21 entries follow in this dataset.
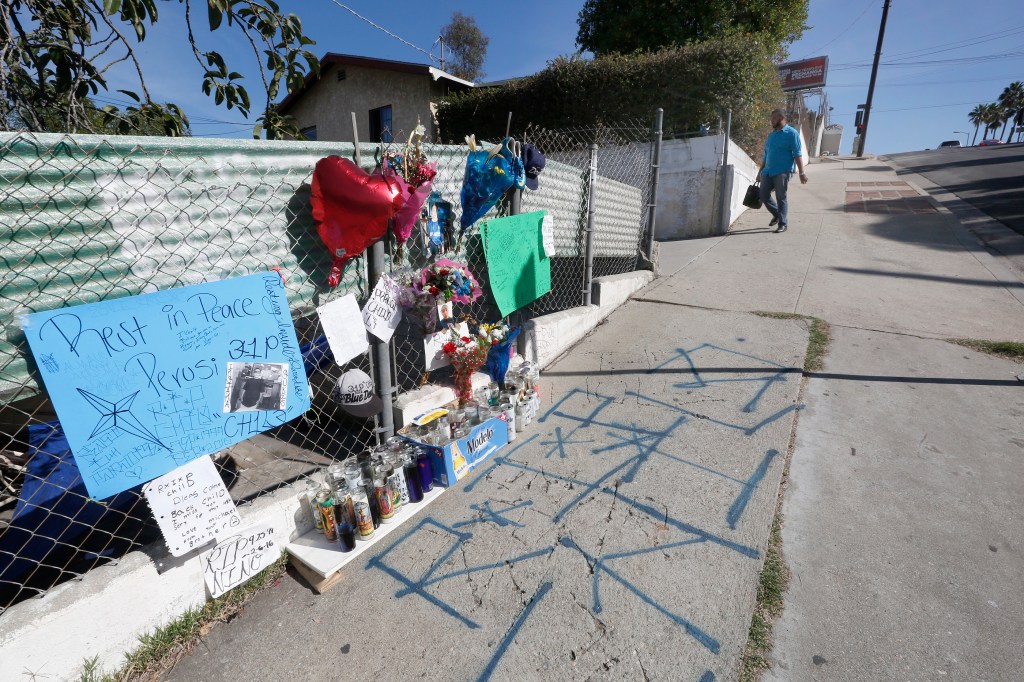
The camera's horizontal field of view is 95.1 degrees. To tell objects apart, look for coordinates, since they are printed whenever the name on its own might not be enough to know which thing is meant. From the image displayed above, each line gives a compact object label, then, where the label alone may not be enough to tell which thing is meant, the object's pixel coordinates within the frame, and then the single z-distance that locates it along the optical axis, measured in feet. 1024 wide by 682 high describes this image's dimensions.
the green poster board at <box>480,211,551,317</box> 11.56
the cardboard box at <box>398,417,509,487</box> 8.81
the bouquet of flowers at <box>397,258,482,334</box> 9.19
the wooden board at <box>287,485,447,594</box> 6.88
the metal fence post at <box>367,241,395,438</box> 8.56
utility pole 83.12
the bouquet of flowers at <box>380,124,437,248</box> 8.36
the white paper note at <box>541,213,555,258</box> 13.42
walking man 23.72
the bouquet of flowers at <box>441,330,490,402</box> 10.34
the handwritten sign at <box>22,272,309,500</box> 5.45
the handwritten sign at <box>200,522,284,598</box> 6.50
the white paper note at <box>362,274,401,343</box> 8.46
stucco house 43.80
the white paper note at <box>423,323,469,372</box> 10.10
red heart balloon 7.45
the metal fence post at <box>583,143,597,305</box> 14.90
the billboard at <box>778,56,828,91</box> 94.73
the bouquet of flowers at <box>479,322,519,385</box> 11.33
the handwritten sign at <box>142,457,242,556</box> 6.00
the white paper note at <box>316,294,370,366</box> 7.82
